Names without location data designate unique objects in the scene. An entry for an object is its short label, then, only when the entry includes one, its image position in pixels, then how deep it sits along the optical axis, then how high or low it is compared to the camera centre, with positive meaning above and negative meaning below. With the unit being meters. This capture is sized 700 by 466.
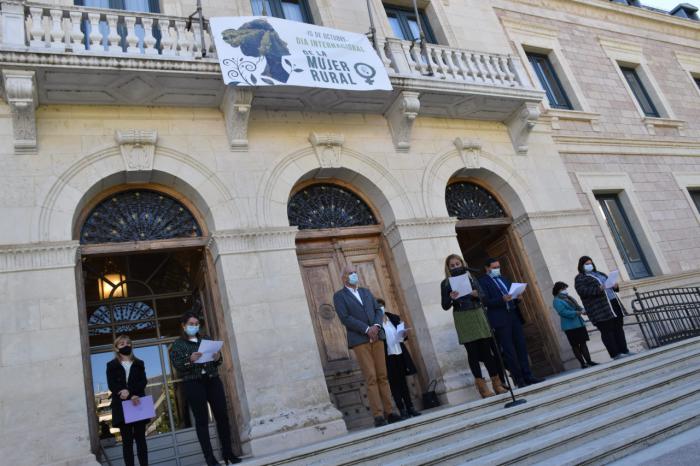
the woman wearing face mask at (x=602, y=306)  8.07 +0.46
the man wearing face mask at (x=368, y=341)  6.38 +0.70
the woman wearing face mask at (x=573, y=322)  8.18 +0.35
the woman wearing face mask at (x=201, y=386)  5.64 +0.63
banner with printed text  7.84 +5.18
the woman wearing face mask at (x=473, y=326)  6.85 +0.57
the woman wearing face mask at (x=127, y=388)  5.50 +0.77
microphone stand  6.04 -0.33
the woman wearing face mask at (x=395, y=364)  7.08 +0.39
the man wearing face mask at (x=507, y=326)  7.27 +0.49
